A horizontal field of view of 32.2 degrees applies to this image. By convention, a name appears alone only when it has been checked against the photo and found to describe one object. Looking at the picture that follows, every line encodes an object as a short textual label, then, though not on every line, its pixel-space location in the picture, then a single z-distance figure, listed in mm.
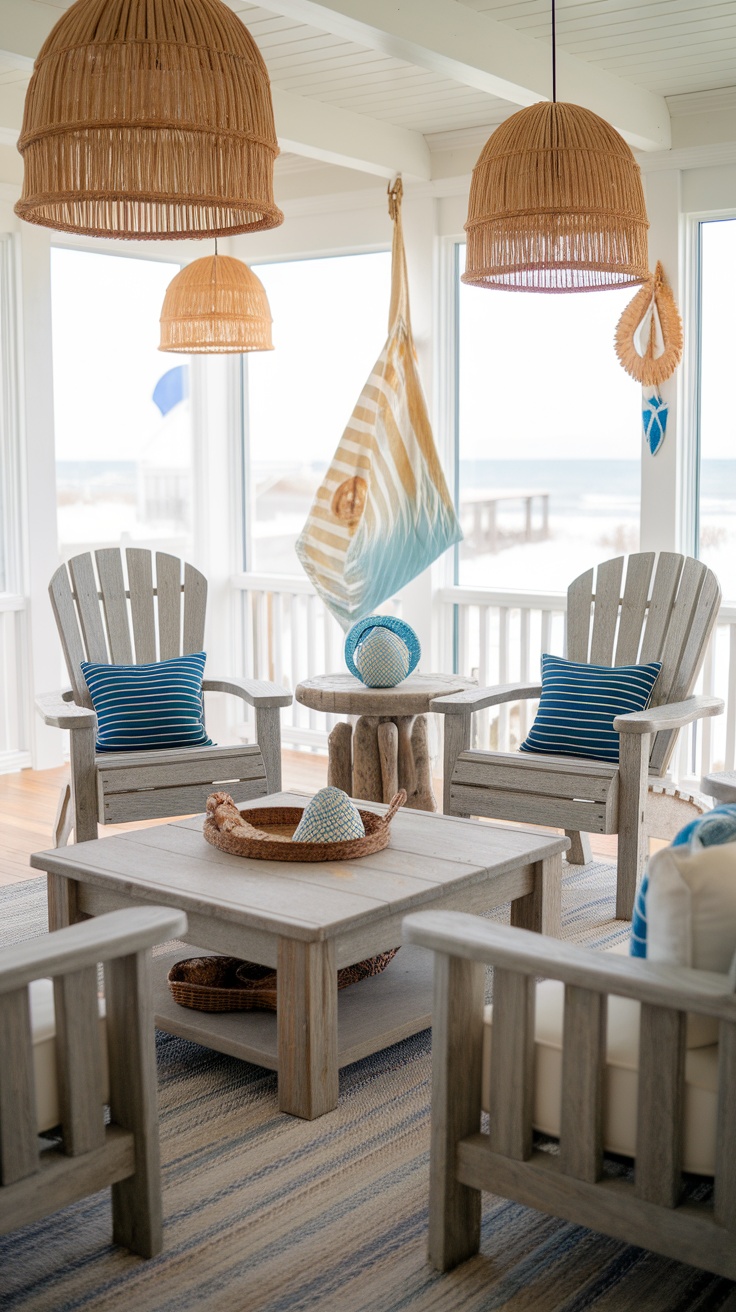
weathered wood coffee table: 2396
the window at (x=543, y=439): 5039
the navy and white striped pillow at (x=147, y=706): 3979
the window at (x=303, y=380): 5750
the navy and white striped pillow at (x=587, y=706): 3814
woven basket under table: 2729
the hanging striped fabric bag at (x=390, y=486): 4855
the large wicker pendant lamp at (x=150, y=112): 2174
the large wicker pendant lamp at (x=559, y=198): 2885
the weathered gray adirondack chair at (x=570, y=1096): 1633
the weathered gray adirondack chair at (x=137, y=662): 3709
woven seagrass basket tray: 2750
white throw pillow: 1652
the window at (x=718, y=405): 4648
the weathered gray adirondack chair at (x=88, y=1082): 1716
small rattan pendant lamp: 4457
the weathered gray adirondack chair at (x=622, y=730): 3572
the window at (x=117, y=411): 5766
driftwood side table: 4043
